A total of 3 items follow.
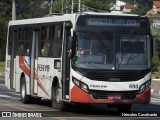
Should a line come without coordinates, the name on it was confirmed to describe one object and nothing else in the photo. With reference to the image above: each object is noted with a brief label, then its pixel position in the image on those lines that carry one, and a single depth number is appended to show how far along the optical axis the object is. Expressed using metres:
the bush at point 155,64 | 47.59
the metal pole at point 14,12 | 53.86
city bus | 17.84
